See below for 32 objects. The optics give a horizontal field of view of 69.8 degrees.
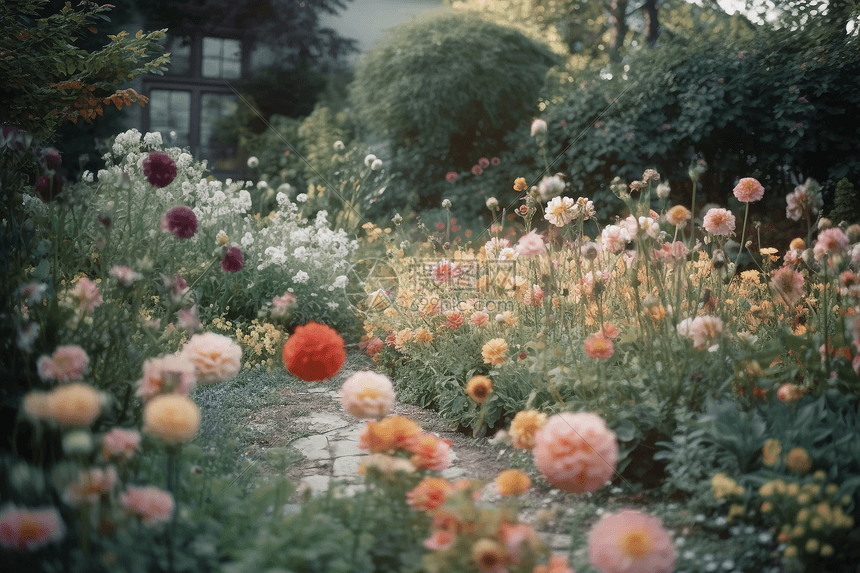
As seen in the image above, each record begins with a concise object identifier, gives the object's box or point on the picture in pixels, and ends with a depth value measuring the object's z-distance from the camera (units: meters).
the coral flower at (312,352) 1.58
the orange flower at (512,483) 1.38
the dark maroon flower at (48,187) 2.03
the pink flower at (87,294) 1.75
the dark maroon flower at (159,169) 2.09
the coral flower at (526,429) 1.67
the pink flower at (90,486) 1.17
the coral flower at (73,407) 1.10
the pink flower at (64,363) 1.38
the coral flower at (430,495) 1.44
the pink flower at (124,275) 1.79
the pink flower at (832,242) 1.94
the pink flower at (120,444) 1.27
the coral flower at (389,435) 1.54
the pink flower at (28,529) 1.13
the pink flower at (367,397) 1.54
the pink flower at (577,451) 1.40
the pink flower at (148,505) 1.23
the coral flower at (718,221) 2.30
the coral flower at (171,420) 1.15
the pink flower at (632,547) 1.18
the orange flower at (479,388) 1.68
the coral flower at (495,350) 2.35
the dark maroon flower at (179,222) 2.00
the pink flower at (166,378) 1.38
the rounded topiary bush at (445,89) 7.91
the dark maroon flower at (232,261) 2.18
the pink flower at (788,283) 2.12
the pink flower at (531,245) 2.45
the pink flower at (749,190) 2.50
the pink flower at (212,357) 1.57
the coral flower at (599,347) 1.96
